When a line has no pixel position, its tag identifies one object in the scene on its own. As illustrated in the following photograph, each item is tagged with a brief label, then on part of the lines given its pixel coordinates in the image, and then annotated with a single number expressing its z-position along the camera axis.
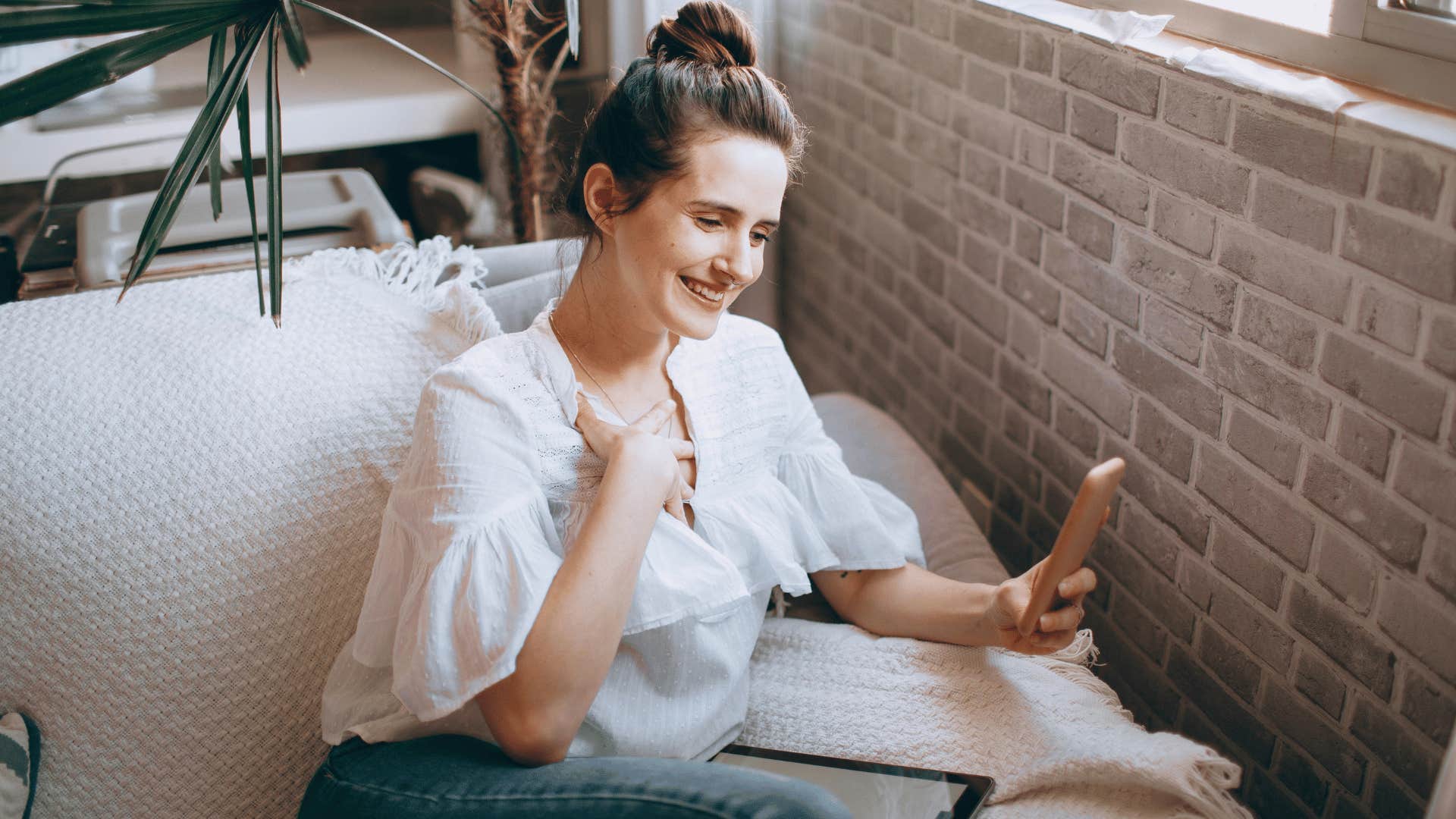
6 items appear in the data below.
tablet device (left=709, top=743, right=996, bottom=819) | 1.23
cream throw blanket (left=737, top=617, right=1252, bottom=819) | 1.18
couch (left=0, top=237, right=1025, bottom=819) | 1.25
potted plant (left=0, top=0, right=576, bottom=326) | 1.08
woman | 1.11
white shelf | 2.59
